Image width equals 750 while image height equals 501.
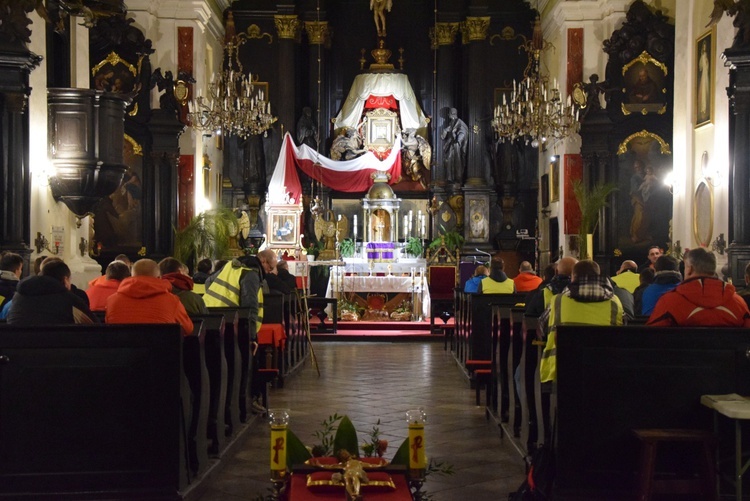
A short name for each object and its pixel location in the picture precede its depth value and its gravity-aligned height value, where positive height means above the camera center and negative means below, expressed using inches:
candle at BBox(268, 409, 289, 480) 176.2 -37.2
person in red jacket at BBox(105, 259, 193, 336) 263.4 -17.6
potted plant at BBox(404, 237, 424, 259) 882.8 -7.3
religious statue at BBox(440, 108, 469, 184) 956.0 +89.1
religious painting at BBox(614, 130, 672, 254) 781.3 +33.6
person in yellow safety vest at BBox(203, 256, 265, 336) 379.2 -19.2
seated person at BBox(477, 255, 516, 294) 515.2 -22.5
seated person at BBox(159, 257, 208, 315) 317.1 -15.9
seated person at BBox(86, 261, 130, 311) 342.0 -16.9
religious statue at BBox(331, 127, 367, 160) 967.6 +90.8
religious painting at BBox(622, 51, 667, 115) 770.8 +118.3
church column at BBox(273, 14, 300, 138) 967.0 +165.6
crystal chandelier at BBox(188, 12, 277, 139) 772.6 +98.3
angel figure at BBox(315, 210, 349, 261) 856.3 +5.3
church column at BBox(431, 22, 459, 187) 974.4 +159.2
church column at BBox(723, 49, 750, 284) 491.8 +39.1
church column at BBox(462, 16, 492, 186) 959.0 +128.5
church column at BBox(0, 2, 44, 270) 462.0 +48.7
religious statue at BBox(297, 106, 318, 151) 960.4 +104.7
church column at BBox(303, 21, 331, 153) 981.8 +162.0
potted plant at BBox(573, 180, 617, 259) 742.5 +24.3
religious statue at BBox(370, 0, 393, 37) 953.5 +219.8
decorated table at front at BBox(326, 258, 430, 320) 774.5 -36.5
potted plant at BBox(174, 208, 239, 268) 783.7 +1.5
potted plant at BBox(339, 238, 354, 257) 890.7 -9.1
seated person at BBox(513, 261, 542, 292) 527.5 -22.3
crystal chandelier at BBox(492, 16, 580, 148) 738.8 +94.6
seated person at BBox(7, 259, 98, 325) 257.1 -16.9
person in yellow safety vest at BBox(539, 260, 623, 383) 263.7 -17.7
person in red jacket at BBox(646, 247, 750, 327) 252.5 -16.2
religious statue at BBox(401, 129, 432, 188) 971.9 +83.7
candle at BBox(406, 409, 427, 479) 184.5 -38.3
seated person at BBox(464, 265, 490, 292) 567.1 -22.7
